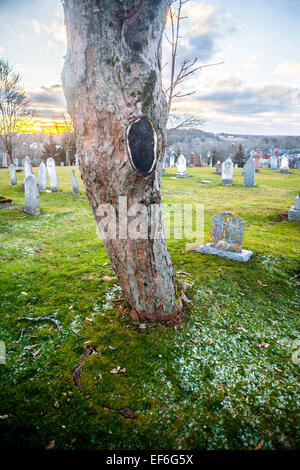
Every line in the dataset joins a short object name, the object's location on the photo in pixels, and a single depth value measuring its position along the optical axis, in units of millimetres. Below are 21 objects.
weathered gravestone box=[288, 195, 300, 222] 8866
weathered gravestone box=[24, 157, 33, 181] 15685
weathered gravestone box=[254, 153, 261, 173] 26822
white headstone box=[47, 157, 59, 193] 13961
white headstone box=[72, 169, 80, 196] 13609
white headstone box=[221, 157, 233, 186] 17625
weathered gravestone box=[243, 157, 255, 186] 17094
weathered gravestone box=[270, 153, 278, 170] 30562
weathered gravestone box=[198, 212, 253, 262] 5553
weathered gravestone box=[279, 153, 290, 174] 25666
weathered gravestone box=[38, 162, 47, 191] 14245
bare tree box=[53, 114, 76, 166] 31200
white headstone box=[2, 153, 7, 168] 29519
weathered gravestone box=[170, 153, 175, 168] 33781
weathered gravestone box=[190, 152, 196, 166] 34219
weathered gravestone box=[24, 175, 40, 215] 9312
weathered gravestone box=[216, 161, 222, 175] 24575
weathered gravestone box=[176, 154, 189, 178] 20906
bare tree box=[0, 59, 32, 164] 19264
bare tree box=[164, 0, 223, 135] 20922
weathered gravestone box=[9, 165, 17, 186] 16016
